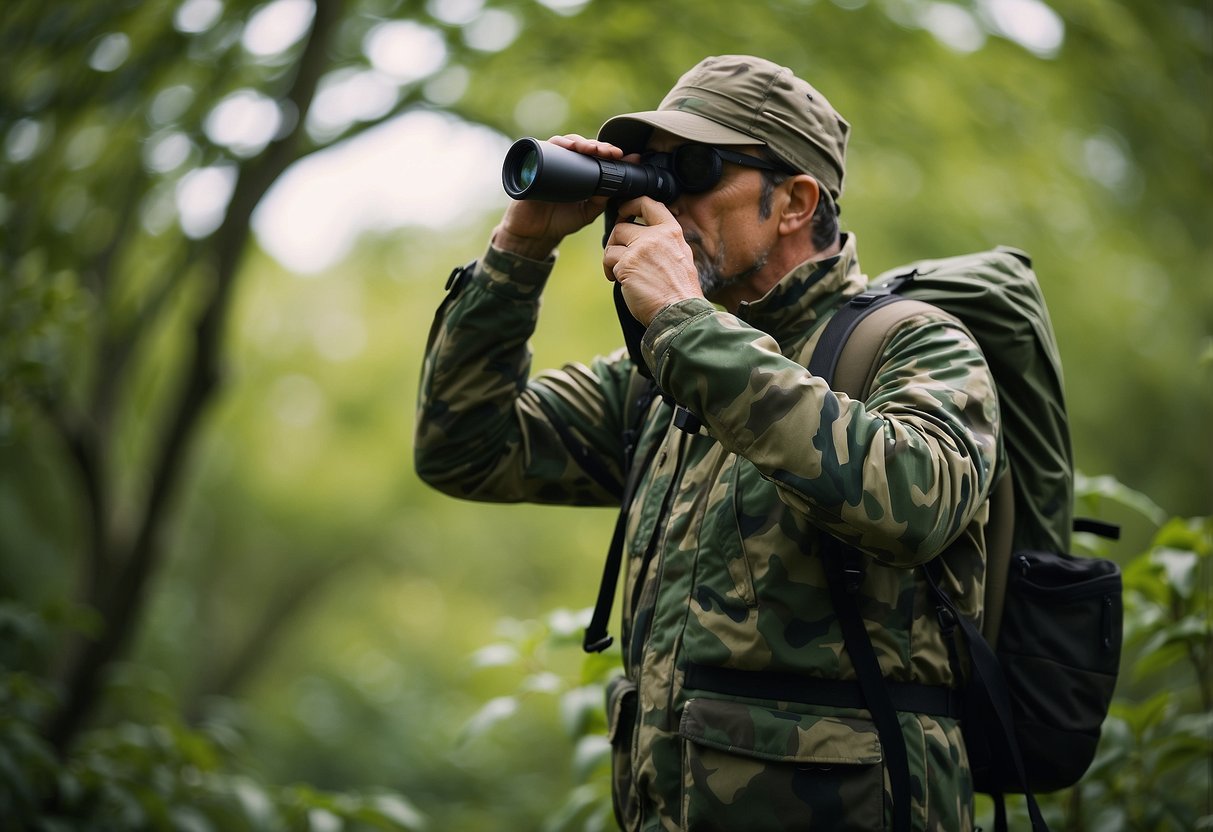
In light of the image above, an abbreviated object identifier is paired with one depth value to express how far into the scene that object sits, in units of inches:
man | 116.0
